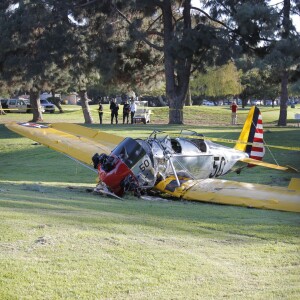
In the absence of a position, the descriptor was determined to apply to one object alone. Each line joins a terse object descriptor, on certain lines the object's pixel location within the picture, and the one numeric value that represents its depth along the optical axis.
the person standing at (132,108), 43.88
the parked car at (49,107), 78.56
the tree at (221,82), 54.38
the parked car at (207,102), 129.90
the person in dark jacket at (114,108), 42.50
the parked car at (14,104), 78.94
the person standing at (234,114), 43.05
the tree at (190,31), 32.97
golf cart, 46.34
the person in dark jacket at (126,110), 44.28
